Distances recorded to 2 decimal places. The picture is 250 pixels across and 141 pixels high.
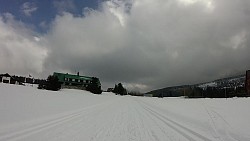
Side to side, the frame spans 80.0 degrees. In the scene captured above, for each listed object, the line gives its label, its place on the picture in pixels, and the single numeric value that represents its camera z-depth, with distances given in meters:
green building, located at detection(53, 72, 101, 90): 71.47
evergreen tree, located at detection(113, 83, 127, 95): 89.04
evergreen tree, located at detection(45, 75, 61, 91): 41.57
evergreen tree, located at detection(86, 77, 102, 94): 60.14
